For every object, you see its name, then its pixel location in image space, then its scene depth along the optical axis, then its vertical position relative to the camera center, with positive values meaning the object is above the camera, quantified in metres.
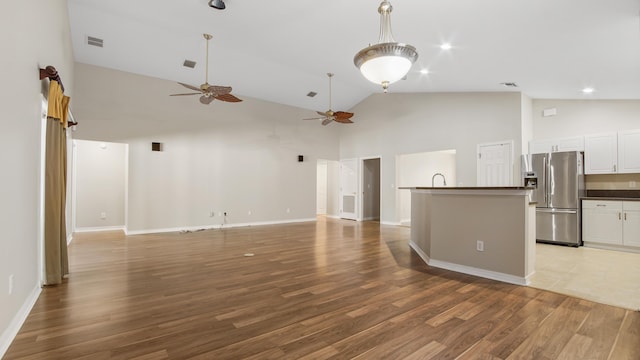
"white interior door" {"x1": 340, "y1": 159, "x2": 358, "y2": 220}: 10.13 -0.26
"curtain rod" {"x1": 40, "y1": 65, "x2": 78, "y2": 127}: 3.02 +1.09
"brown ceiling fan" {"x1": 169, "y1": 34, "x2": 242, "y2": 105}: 5.06 +1.53
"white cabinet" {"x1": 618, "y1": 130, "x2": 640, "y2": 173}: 5.30 +0.53
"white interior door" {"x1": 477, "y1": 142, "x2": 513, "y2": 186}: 6.50 +0.38
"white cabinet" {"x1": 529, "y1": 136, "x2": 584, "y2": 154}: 5.89 +0.74
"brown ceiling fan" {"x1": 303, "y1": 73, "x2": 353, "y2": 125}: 7.05 +1.55
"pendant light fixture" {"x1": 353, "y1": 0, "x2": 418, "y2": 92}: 2.86 +1.18
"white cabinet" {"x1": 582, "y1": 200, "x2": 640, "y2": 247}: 5.16 -0.72
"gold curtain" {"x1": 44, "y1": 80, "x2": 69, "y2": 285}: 3.28 -0.13
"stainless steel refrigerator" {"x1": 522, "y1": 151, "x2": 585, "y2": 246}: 5.69 -0.25
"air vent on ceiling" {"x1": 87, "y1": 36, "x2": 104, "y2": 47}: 5.62 +2.63
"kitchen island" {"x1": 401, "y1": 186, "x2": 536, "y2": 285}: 3.41 -0.62
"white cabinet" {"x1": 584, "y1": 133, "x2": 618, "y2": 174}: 5.52 +0.52
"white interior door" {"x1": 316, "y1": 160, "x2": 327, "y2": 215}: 12.38 -0.29
